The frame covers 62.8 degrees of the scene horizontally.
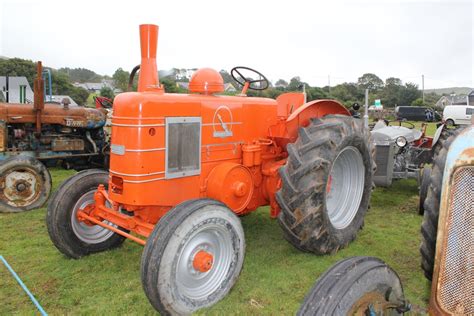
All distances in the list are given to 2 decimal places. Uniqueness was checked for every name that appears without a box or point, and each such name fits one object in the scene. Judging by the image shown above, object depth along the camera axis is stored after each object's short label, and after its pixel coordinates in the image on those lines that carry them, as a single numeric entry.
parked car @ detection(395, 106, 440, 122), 29.13
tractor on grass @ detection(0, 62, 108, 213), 5.59
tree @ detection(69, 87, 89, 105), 37.50
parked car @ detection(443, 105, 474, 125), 22.67
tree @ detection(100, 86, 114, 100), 37.17
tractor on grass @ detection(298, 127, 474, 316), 1.66
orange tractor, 2.90
